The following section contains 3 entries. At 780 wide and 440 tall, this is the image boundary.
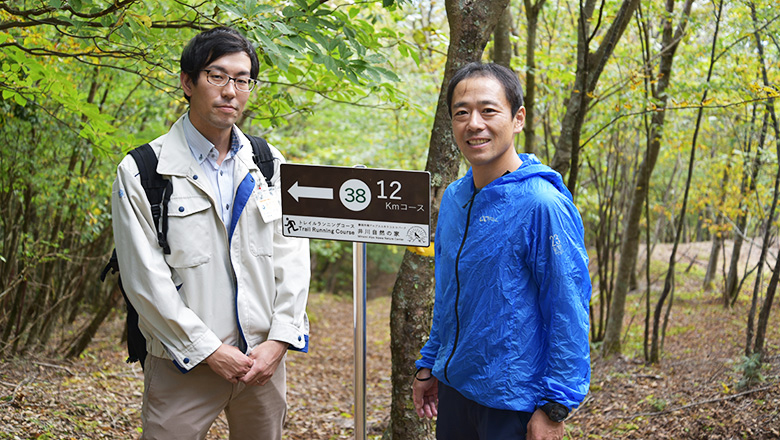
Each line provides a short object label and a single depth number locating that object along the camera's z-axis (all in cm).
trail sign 224
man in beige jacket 210
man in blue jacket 177
